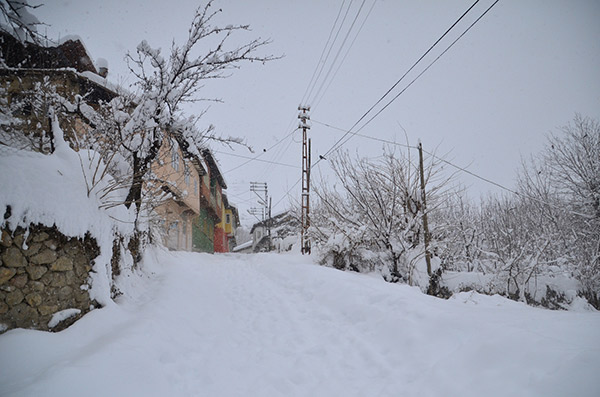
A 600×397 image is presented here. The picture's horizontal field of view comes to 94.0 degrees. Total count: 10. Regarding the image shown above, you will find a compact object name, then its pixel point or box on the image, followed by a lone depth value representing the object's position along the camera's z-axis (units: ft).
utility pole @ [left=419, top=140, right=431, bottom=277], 30.14
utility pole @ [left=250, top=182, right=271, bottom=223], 121.49
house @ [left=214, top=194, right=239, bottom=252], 107.02
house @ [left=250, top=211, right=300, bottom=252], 89.98
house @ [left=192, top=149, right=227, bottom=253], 72.18
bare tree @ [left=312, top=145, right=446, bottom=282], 29.58
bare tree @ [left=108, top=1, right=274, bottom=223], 16.56
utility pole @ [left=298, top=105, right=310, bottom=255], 44.15
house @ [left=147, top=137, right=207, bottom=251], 51.44
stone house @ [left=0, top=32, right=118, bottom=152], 15.35
